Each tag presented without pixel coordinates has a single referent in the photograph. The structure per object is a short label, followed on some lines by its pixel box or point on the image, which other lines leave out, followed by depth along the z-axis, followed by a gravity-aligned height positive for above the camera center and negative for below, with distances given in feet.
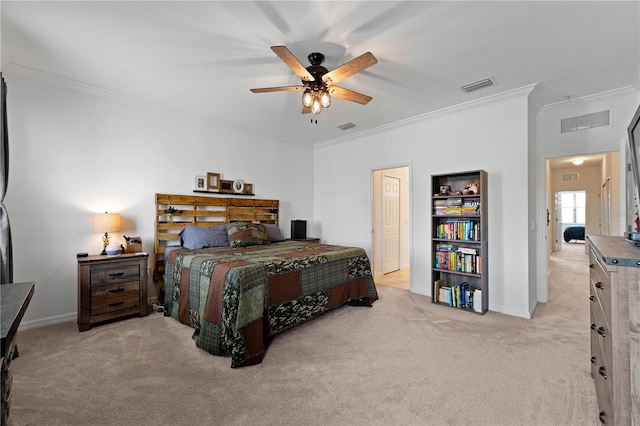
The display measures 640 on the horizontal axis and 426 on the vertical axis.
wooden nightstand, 9.50 -2.65
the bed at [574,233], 34.24 -2.36
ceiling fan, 7.68 +3.99
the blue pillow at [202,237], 12.13 -1.02
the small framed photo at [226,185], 14.78 +1.52
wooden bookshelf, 11.47 -1.15
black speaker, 17.08 -0.93
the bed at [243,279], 7.69 -2.18
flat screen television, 5.10 +1.21
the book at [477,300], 11.25 -3.49
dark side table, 2.67 -1.08
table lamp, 10.30 -0.31
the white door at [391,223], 17.97 -0.59
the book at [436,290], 12.50 -3.39
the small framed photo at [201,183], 13.91 +1.53
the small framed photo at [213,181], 14.33 +1.67
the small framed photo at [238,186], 15.35 +1.52
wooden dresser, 3.73 -1.61
